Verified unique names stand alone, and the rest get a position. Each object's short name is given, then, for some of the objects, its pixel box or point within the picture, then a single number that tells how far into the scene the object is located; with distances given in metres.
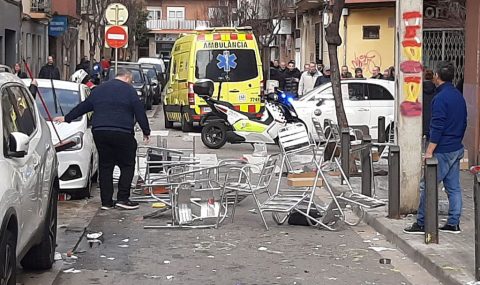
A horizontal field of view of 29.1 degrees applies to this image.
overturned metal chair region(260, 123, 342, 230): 10.49
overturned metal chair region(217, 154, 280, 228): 10.63
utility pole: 10.57
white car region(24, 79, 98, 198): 12.16
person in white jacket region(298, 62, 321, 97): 25.14
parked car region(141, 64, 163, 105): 39.56
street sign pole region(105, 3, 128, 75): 24.25
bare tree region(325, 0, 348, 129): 15.59
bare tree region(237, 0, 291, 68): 45.00
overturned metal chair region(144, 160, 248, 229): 10.65
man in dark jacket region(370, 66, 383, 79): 24.48
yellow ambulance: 22.84
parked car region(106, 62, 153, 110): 32.72
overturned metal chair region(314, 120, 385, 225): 10.57
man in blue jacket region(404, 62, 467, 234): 9.26
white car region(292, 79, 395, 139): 19.97
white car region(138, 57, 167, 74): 49.12
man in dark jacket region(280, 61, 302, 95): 28.16
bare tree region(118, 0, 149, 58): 56.92
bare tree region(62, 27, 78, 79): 48.12
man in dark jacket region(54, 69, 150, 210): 11.51
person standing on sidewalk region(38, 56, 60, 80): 29.78
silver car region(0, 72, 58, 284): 6.14
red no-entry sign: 24.38
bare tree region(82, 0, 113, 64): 46.84
